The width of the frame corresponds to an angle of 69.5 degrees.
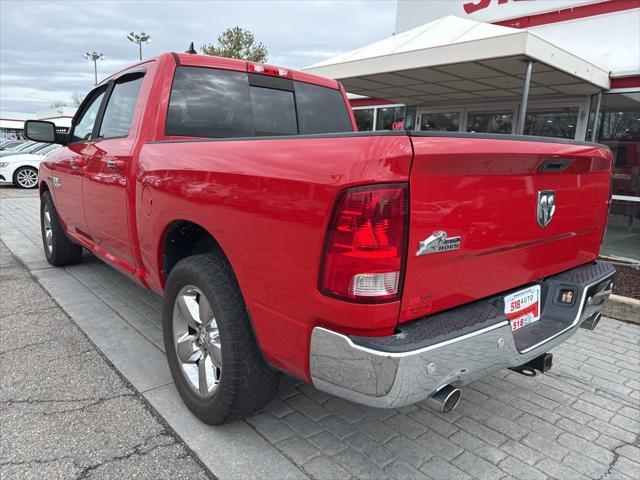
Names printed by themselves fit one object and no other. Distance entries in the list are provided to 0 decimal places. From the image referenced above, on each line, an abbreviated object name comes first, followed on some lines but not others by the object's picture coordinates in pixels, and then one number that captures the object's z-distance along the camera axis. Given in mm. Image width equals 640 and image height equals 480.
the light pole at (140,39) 43062
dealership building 6184
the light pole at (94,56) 54397
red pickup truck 1620
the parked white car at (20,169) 15367
